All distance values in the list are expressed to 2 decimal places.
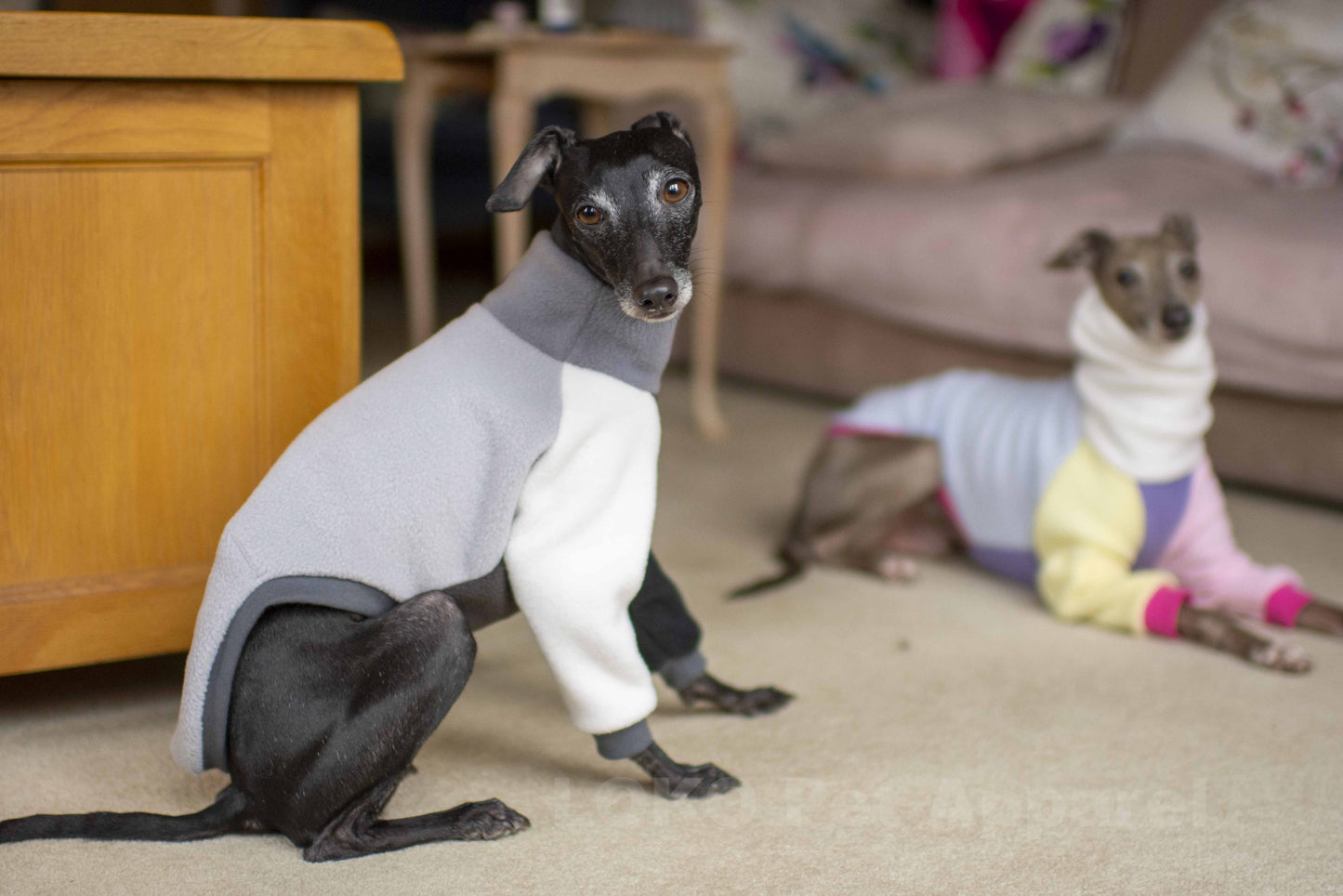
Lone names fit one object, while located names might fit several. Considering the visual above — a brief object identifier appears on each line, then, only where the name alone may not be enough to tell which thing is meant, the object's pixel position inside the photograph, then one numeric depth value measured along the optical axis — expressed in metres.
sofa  2.51
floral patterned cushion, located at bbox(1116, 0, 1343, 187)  3.06
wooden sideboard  1.41
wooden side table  2.82
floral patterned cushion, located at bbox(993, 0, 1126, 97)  3.76
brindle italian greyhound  1.95
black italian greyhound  1.24
